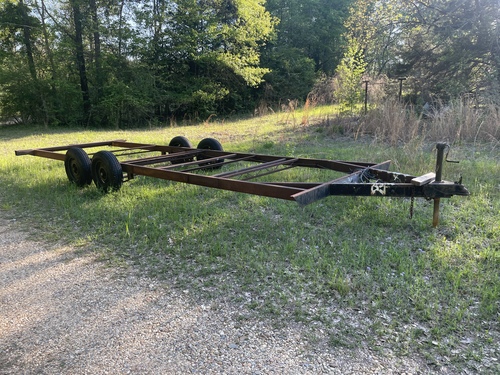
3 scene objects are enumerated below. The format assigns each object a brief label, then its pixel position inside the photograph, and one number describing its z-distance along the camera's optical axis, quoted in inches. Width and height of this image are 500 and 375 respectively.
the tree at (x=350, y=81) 423.2
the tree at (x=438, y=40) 461.7
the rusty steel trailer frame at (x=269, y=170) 132.3
